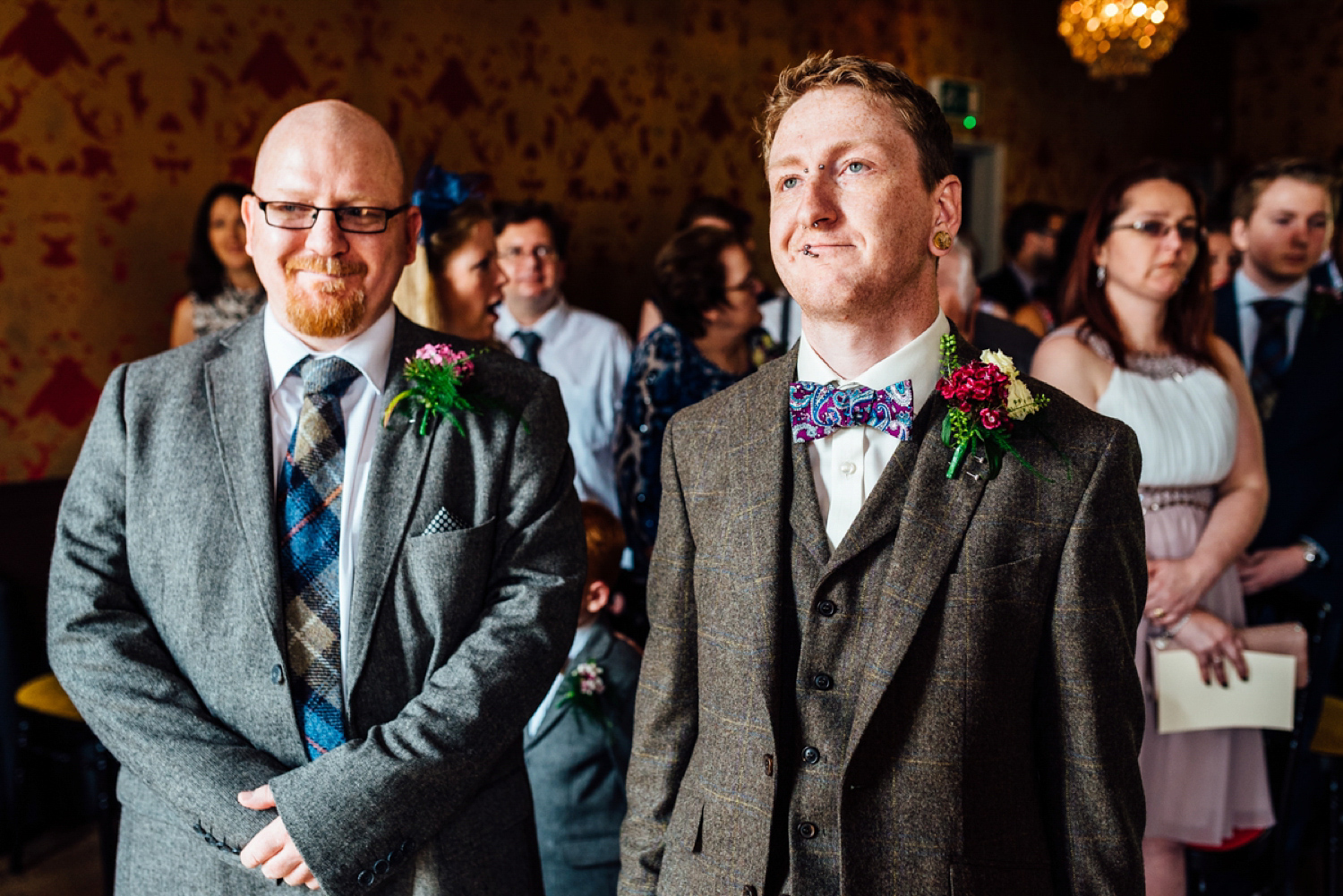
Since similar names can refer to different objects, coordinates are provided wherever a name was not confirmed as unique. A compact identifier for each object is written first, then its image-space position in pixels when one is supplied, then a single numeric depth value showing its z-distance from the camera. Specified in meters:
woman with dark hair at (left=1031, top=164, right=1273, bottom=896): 2.16
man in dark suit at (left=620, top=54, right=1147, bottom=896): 1.18
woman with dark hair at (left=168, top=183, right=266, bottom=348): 3.96
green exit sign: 7.13
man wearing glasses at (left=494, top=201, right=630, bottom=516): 3.86
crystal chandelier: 5.14
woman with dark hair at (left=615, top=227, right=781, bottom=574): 3.08
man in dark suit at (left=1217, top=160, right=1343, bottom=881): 2.45
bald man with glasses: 1.39
